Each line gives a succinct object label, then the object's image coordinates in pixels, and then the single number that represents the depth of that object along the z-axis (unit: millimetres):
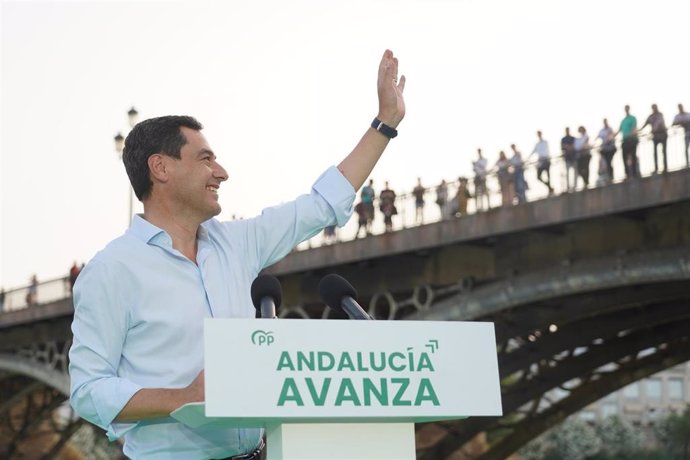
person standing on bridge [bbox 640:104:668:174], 22391
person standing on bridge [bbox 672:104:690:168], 22078
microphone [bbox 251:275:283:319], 4664
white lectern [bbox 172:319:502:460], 3781
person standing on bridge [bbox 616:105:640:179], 22797
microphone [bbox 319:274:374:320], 4547
